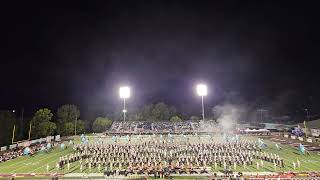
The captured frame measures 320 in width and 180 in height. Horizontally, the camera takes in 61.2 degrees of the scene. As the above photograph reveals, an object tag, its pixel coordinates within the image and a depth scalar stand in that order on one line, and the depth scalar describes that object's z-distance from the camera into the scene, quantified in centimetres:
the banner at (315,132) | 6186
